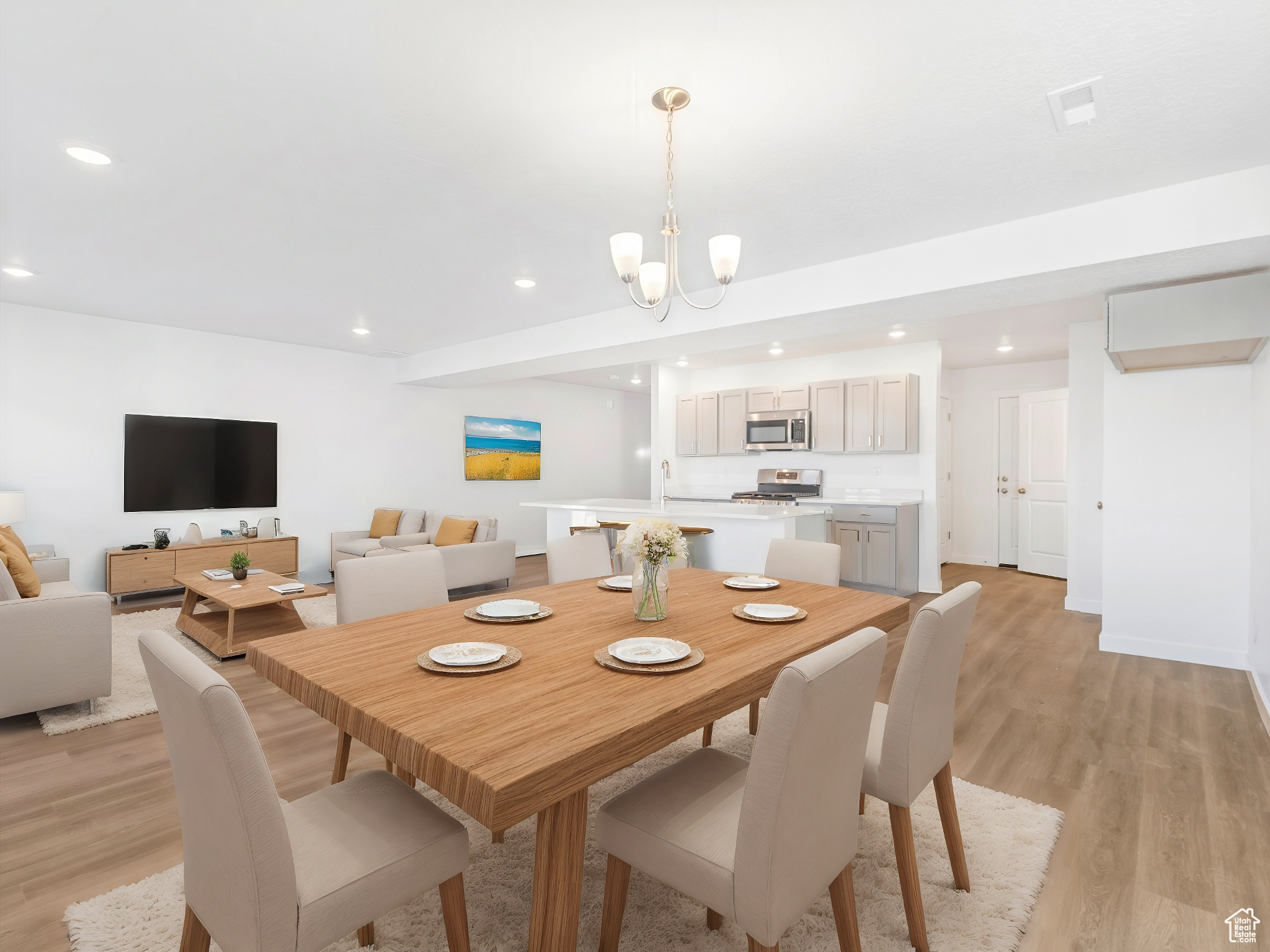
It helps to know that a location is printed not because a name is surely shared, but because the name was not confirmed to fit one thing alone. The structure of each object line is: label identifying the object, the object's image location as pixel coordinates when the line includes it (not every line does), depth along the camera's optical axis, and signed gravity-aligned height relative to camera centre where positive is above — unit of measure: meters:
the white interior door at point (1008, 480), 7.36 +0.01
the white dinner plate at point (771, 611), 2.02 -0.43
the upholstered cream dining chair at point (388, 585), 2.30 -0.42
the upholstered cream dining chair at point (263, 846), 1.05 -0.75
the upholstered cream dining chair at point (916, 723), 1.55 -0.63
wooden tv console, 5.27 -0.75
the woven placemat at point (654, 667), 1.52 -0.46
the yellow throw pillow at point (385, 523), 6.73 -0.49
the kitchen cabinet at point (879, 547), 5.91 -0.64
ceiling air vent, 2.11 +1.31
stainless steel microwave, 6.82 +0.55
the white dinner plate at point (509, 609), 2.03 -0.44
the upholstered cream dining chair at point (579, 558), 3.05 -0.39
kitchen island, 5.01 -0.37
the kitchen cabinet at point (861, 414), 6.41 +0.68
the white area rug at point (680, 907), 1.63 -1.19
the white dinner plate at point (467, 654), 1.54 -0.45
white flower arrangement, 1.95 -0.20
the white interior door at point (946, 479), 7.34 +0.02
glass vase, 1.99 -0.35
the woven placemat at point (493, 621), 2.01 -0.45
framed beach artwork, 8.12 +0.39
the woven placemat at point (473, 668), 1.51 -0.46
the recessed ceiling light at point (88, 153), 2.51 +1.32
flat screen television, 5.68 +0.12
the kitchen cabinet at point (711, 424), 7.38 +0.66
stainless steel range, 6.89 -0.10
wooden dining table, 1.08 -0.47
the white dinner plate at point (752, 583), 2.55 -0.43
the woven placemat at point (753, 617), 2.00 -0.44
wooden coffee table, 3.94 -0.99
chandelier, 2.19 +0.84
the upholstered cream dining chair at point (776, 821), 1.12 -0.74
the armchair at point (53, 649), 2.85 -0.81
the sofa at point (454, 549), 5.64 -0.68
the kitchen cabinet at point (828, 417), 6.63 +0.67
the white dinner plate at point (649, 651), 1.56 -0.44
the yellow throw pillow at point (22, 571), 3.46 -0.54
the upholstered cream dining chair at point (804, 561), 2.89 -0.39
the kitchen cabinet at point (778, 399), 6.91 +0.91
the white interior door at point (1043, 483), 6.88 -0.02
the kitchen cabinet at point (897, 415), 6.17 +0.65
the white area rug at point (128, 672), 3.01 -1.14
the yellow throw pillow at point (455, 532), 6.03 -0.53
